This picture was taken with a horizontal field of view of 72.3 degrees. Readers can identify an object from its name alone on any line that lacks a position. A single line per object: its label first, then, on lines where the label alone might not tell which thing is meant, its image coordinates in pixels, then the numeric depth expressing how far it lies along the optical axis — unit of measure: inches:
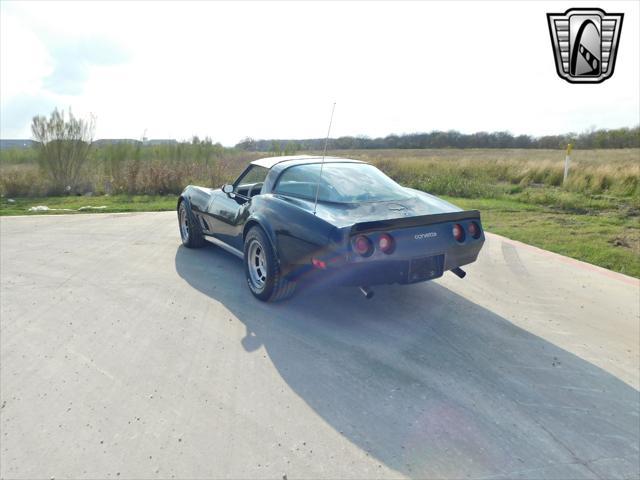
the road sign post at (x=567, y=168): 494.6
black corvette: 127.7
